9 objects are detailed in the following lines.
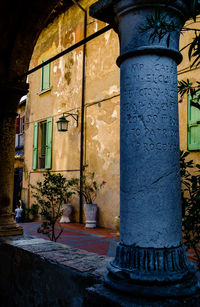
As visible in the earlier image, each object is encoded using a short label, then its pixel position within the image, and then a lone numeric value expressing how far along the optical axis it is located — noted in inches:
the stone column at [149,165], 58.4
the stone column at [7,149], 154.9
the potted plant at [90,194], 318.2
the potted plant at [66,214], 352.5
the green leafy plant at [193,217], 84.7
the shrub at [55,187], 204.2
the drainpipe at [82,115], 347.9
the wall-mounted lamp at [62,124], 341.7
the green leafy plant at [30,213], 422.0
